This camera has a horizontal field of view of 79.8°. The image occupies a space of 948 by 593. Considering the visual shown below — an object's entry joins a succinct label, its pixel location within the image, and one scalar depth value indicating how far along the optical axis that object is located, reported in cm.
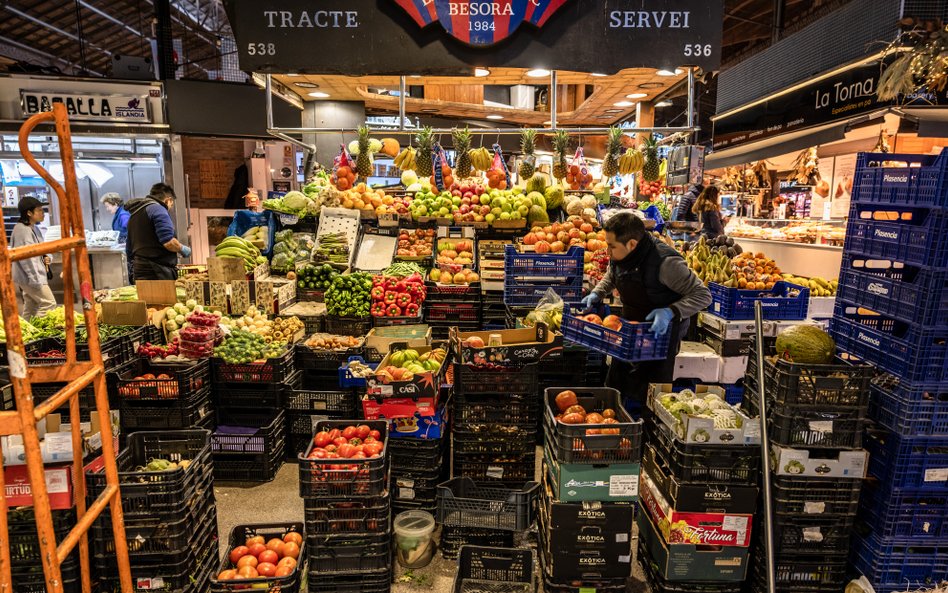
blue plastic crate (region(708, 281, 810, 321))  503
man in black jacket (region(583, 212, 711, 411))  399
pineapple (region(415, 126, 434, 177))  671
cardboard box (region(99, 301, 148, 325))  513
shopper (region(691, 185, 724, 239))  838
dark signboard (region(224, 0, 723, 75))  484
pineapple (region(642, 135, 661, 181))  664
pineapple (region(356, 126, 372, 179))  663
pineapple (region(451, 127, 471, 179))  682
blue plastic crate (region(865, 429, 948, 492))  289
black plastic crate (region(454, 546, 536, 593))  301
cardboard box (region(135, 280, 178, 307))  570
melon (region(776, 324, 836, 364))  316
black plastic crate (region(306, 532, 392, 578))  309
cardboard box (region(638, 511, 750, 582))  302
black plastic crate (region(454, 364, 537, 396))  375
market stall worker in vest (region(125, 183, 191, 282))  664
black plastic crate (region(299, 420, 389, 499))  305
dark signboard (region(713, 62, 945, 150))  762
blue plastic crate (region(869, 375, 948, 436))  287
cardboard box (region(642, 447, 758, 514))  297
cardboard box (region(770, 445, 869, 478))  294
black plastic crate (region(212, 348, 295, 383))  462
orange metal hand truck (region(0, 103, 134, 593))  195
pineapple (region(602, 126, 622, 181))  646
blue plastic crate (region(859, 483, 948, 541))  293
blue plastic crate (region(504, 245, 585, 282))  538
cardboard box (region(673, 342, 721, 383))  502
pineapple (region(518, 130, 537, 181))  688
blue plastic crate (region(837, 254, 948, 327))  284
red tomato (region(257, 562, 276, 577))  287
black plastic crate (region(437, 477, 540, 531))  348
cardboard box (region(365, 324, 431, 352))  476
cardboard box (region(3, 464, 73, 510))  265
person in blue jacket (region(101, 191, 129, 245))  1025
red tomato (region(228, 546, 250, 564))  299
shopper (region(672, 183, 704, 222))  872
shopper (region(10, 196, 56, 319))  727
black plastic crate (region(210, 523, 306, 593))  277
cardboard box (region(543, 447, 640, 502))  301
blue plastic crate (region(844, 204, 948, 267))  282
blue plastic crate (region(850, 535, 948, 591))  294
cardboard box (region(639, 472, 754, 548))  299
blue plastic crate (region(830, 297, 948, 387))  286
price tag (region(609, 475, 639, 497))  304
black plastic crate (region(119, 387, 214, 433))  423
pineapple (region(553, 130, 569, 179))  643
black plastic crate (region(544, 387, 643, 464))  299
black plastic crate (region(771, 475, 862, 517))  296
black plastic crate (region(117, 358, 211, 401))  420
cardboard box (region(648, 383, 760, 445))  298
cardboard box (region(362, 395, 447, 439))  375
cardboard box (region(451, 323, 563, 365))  376
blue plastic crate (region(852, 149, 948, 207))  282
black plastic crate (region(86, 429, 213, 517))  284
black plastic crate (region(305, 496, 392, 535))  308
